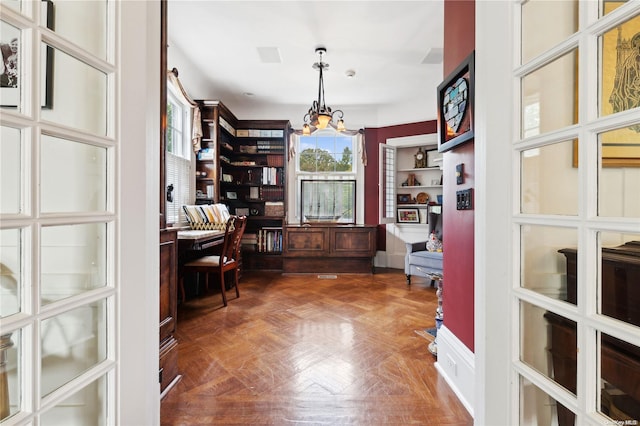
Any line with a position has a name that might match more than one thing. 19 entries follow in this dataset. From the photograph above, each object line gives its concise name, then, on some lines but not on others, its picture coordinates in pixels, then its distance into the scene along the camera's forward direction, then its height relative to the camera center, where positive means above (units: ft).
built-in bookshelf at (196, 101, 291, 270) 16.94 +1.78
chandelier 11.56 +4.08
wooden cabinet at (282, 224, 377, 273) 16.39 -2.08
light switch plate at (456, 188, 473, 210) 5.33 +0.26
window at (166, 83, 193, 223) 11.82 +2.48
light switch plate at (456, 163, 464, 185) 5.69 +0.80
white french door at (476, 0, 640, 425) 2.34 +0.03
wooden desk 10.09 -1.02
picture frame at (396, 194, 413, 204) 18.29 +0.88
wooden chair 10.63 -1.87
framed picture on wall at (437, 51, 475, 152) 5.22 +2.21
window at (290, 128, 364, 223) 18.30 +2.78
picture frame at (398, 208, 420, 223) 17.94 -0.16
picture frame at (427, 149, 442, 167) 17.15 +3.37
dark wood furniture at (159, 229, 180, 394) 5.71 -2.13
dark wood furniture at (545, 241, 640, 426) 2.30 -0.80
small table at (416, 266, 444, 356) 7.11 -2.71
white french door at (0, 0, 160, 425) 2.39 -0.01
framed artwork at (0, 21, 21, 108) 2.37 +1.22
